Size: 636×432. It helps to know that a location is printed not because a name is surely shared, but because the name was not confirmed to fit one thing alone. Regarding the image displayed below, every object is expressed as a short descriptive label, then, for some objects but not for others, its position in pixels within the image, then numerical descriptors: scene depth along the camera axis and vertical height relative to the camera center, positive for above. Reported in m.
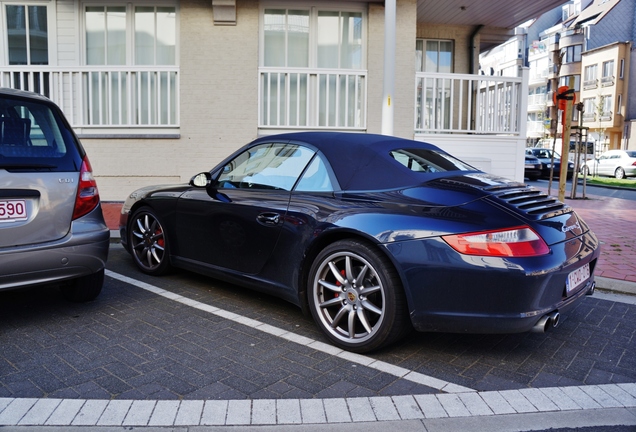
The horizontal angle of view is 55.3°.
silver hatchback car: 4.12 -0.38
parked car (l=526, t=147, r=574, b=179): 30.02 -0.32
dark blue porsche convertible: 3.52 -0.56
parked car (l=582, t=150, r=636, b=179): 31.91 -0.53
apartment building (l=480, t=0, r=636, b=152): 57.75 +9.32
